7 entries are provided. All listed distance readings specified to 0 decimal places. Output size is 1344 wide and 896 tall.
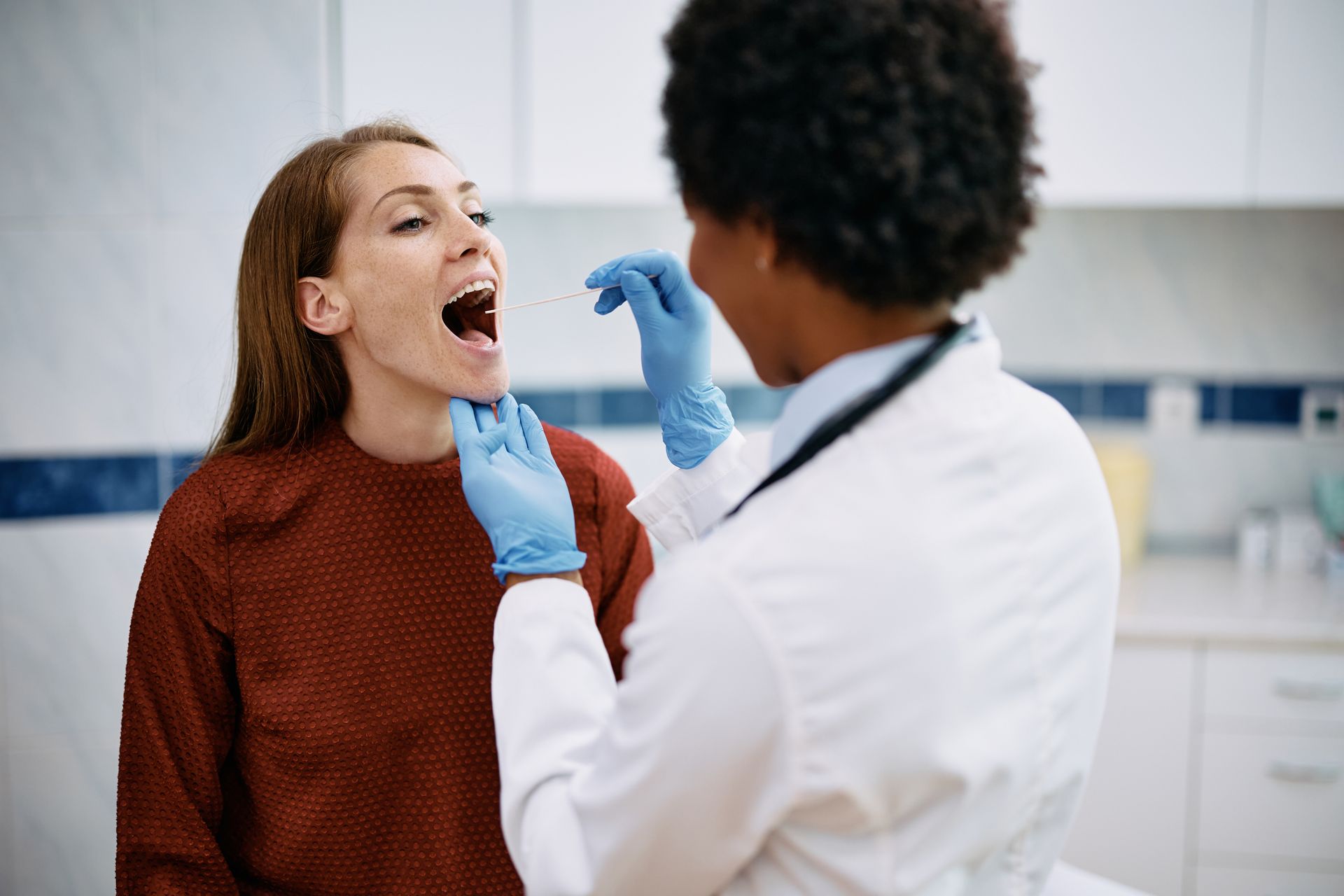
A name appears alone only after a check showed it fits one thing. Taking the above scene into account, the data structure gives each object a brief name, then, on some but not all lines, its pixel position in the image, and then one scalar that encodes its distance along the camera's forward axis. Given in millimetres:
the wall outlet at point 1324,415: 2623
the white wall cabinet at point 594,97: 2213
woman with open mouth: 1255
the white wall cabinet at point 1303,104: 2268
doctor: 750
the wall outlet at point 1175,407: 2695
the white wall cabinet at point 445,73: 2096
